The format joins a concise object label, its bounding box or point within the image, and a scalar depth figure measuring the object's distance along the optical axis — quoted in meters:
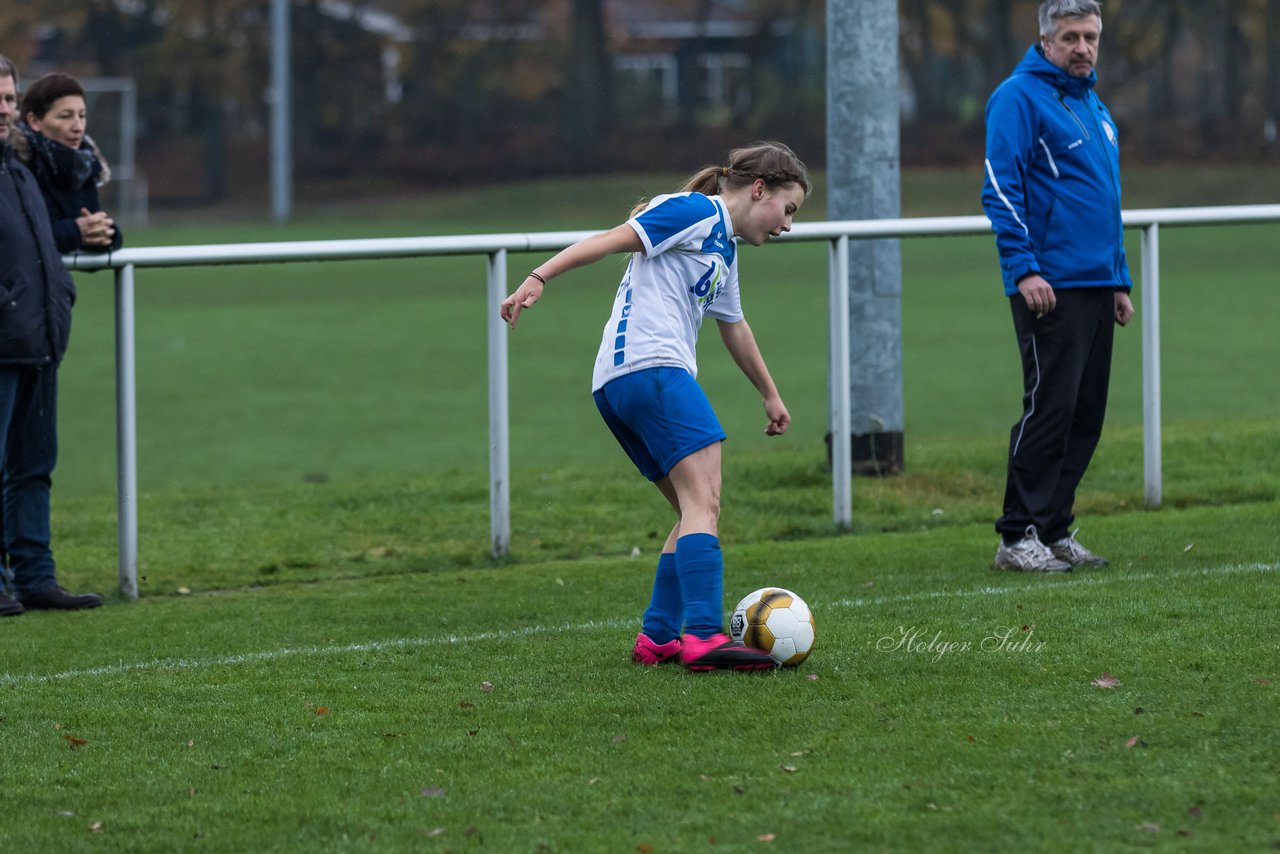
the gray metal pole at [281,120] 77.31
